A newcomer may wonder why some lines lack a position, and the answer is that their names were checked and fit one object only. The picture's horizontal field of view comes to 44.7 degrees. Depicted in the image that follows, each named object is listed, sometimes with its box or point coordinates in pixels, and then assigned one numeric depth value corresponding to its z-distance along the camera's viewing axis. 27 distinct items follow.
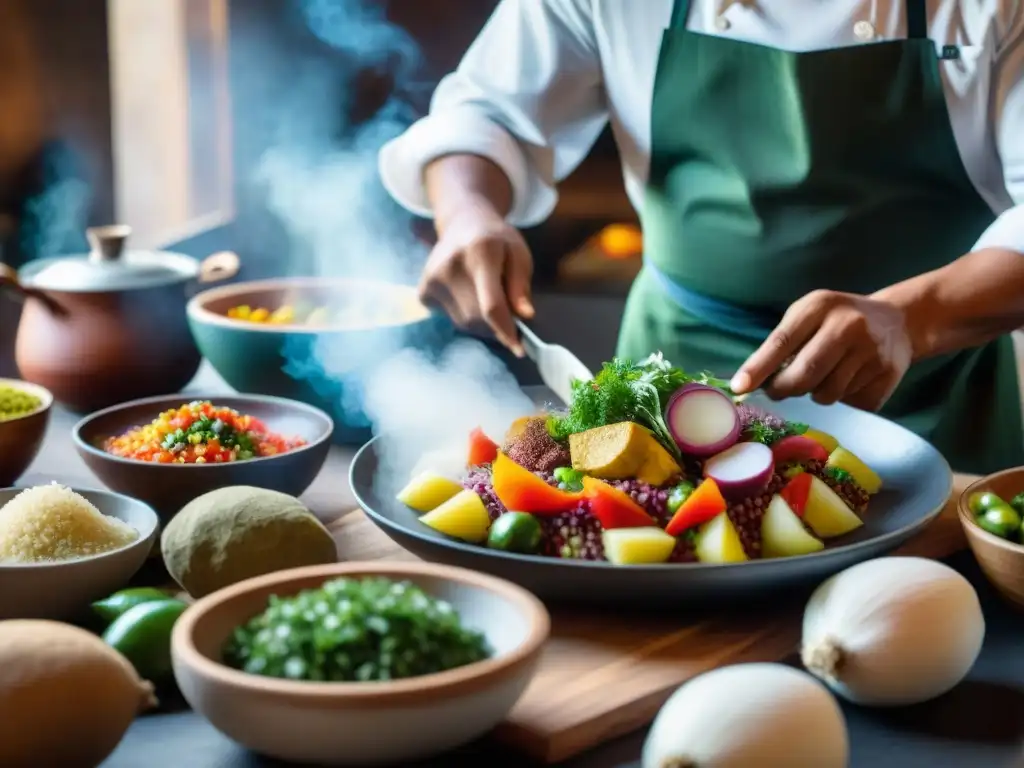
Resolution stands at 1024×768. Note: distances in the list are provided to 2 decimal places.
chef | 1.80
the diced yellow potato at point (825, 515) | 1.37
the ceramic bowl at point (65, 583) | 1.14
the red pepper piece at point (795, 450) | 1.43
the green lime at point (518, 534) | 1.26
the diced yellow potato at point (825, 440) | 1.55
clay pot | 1.96
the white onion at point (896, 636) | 1.06
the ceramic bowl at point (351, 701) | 0.88
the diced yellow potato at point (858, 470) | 1.51
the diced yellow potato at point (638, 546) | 1.23
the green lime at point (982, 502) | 1.29
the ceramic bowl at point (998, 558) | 1.23
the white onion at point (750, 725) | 0.90
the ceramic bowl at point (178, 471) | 1.49
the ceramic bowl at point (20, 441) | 1.60
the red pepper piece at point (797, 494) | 1.35
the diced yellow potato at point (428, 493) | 1.44
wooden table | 1.02
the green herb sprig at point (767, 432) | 1.43
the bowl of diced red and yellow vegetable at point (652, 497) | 1.22
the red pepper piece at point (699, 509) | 1.27
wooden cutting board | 1.03
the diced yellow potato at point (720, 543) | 1.23
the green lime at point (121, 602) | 1.16
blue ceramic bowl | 1.87
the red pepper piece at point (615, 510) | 1.28
